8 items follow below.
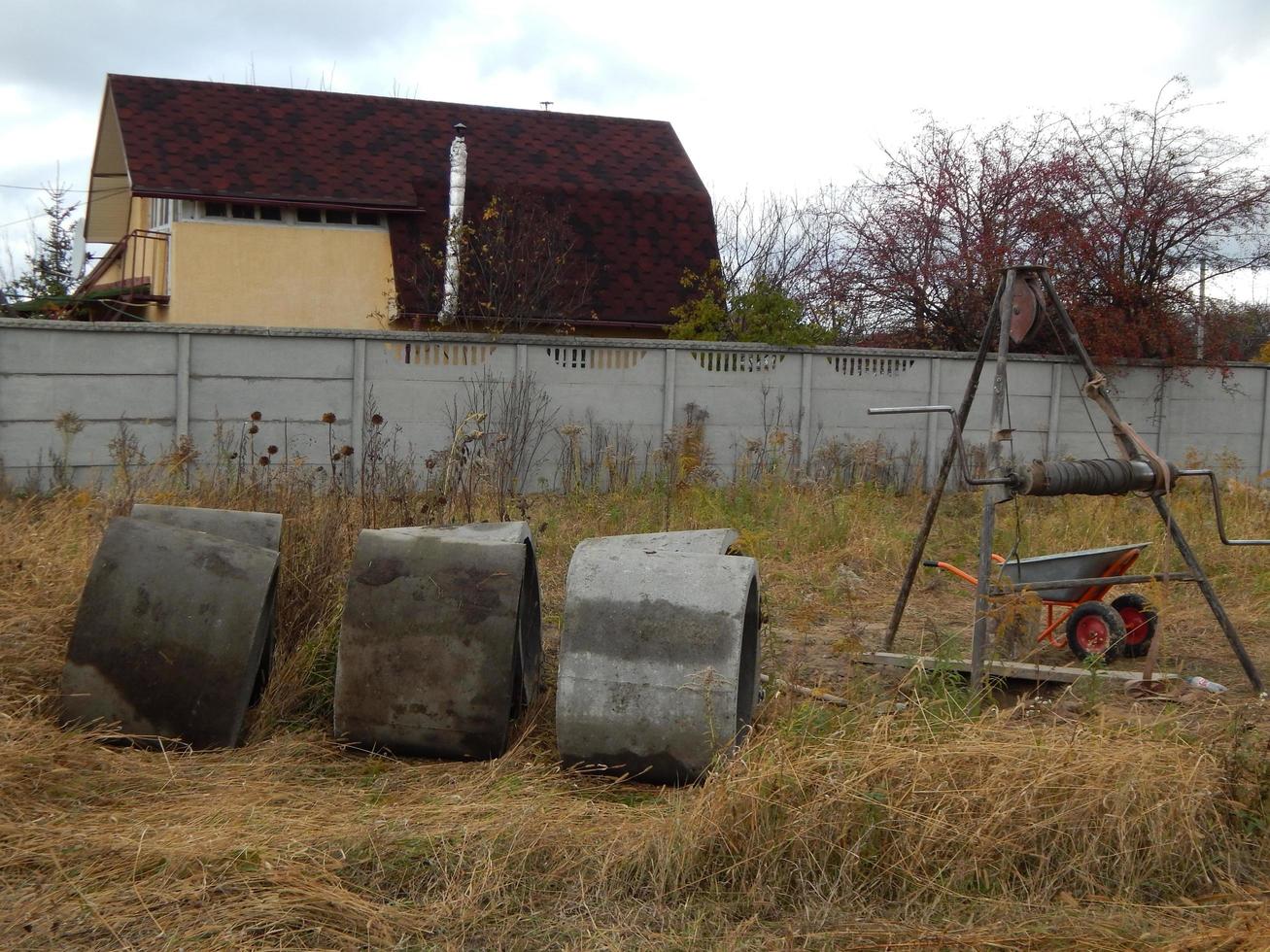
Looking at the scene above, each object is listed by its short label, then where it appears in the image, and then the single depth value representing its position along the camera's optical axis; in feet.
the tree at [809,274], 59.11
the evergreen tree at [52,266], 78.43
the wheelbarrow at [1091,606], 18.70
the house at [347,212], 54.03
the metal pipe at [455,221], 49.70
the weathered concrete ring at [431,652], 14.01
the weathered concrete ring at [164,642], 14.05
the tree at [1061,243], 51.11
